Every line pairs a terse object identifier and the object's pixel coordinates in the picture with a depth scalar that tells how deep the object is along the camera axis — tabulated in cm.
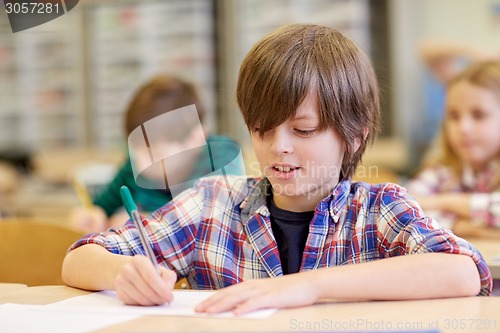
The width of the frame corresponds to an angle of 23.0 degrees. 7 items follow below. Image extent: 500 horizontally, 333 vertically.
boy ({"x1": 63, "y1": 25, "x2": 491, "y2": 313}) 133
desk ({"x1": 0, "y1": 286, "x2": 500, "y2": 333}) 114
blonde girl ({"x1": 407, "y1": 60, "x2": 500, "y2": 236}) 213
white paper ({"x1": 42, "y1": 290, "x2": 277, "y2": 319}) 119
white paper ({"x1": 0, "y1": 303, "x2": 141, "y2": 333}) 116
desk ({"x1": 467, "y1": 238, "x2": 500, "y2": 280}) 143
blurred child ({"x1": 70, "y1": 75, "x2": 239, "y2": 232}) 181
